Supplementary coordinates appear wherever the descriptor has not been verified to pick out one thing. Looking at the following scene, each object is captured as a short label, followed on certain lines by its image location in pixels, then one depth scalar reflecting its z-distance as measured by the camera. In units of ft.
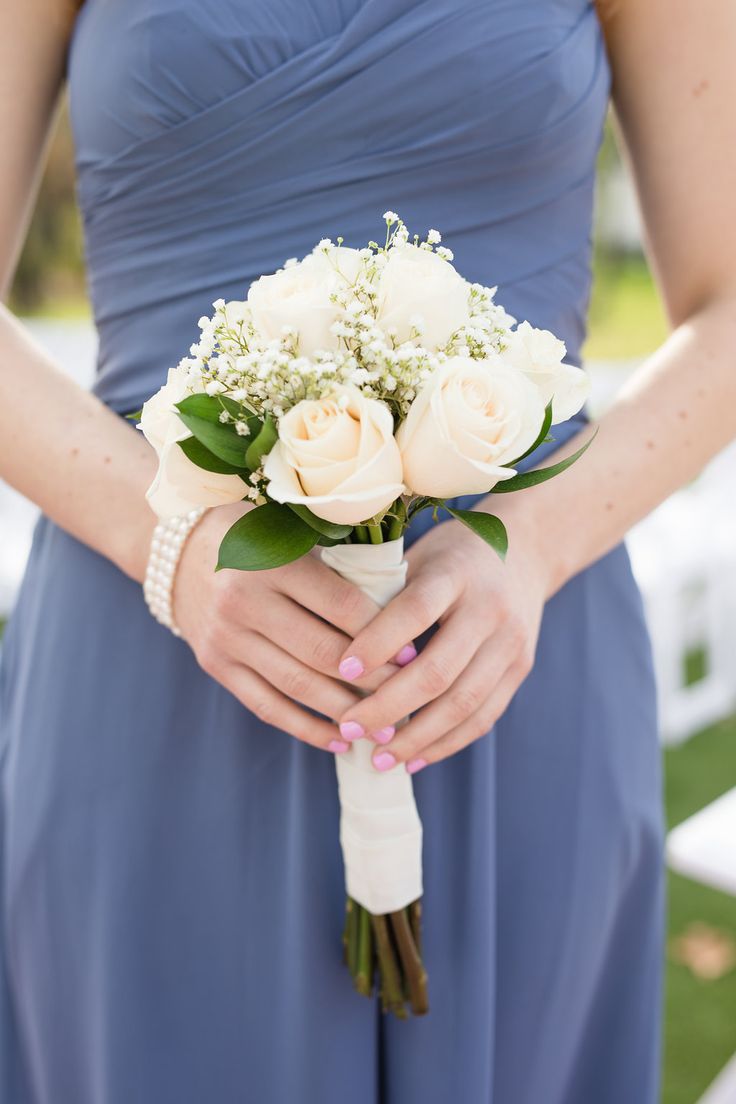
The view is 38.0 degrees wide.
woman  4.73
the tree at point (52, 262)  51.01
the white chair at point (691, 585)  15.40
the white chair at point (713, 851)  7.15
